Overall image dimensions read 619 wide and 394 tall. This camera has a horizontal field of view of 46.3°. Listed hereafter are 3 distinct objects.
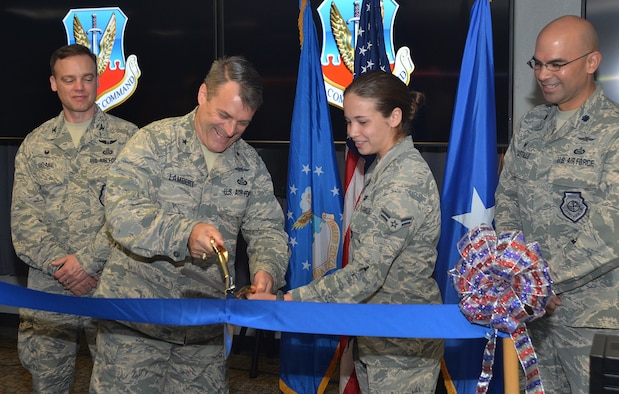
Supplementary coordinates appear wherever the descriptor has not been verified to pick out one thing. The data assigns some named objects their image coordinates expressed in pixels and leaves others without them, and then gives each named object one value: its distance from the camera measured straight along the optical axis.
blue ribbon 1.90
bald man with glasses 2.40
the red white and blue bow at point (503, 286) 1.69
